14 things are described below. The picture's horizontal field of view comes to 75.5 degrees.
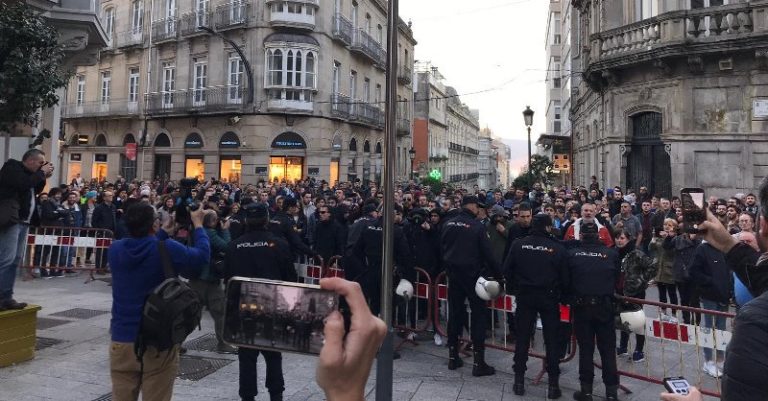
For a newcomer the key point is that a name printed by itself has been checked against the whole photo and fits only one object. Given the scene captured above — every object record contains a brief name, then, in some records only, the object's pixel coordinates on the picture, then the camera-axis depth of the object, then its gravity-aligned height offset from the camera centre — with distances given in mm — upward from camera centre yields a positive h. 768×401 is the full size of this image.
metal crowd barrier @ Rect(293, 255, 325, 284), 8748 -903
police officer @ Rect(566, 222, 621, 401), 5398 -880
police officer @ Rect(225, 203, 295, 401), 4785 -428
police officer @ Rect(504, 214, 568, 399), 5586 -740
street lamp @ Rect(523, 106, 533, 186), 18094 +3978
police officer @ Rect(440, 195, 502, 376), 6246 -636
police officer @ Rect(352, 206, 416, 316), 6727 -501
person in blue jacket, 3602 -603
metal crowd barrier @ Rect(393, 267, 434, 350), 7386 -1410
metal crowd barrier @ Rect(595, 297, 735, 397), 5465 -1459
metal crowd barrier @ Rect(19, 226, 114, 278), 10812 -735
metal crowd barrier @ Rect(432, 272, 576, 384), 6273 -1556
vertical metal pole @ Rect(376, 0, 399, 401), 4145 +162
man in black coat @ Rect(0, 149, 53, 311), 5738 +149
